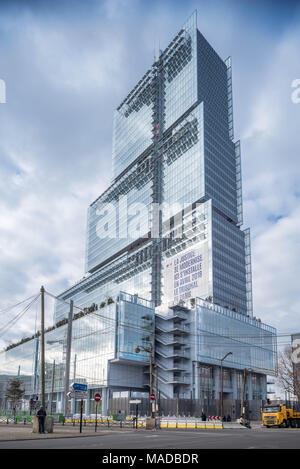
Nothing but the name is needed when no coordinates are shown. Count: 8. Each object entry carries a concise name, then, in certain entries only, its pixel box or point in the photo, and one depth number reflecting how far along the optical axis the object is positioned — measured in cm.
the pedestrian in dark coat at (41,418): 2911
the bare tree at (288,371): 7331
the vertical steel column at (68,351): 4604
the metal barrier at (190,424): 4766
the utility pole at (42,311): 3307
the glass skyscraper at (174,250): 9975
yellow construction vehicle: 4716
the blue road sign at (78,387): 3157
